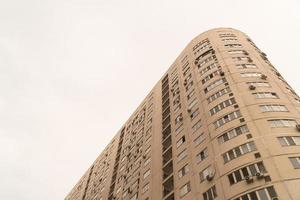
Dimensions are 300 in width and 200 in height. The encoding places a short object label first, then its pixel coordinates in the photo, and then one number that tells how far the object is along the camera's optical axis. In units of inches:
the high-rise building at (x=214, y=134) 1103.6
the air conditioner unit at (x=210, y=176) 1193.6
